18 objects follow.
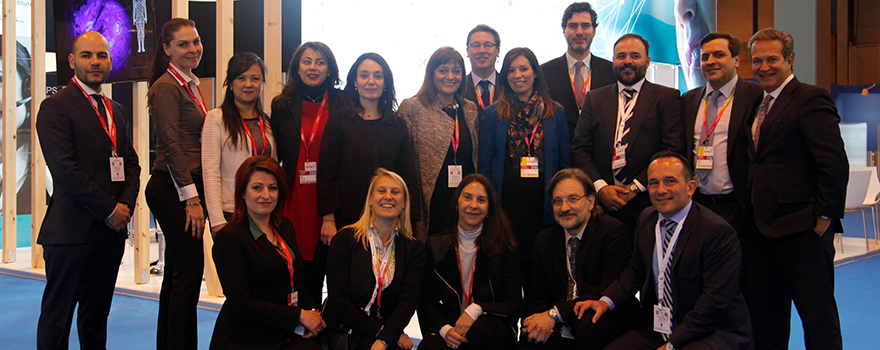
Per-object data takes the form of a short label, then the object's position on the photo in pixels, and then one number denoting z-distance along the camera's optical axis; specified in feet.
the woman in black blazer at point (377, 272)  8.30
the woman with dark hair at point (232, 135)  8.60
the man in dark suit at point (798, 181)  8.00
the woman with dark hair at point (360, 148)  9.09
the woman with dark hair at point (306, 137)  9.30
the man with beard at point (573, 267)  8.38
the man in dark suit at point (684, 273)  7.32
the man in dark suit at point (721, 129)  8.73
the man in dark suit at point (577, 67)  10.93
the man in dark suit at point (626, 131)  9.13
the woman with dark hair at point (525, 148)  9.58
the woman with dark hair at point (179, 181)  8.58
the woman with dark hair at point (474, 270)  8.67
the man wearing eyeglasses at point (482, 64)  11.09
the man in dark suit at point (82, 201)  8.65
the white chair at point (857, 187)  20.81
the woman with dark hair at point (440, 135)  9.60
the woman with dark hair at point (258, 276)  7.86
